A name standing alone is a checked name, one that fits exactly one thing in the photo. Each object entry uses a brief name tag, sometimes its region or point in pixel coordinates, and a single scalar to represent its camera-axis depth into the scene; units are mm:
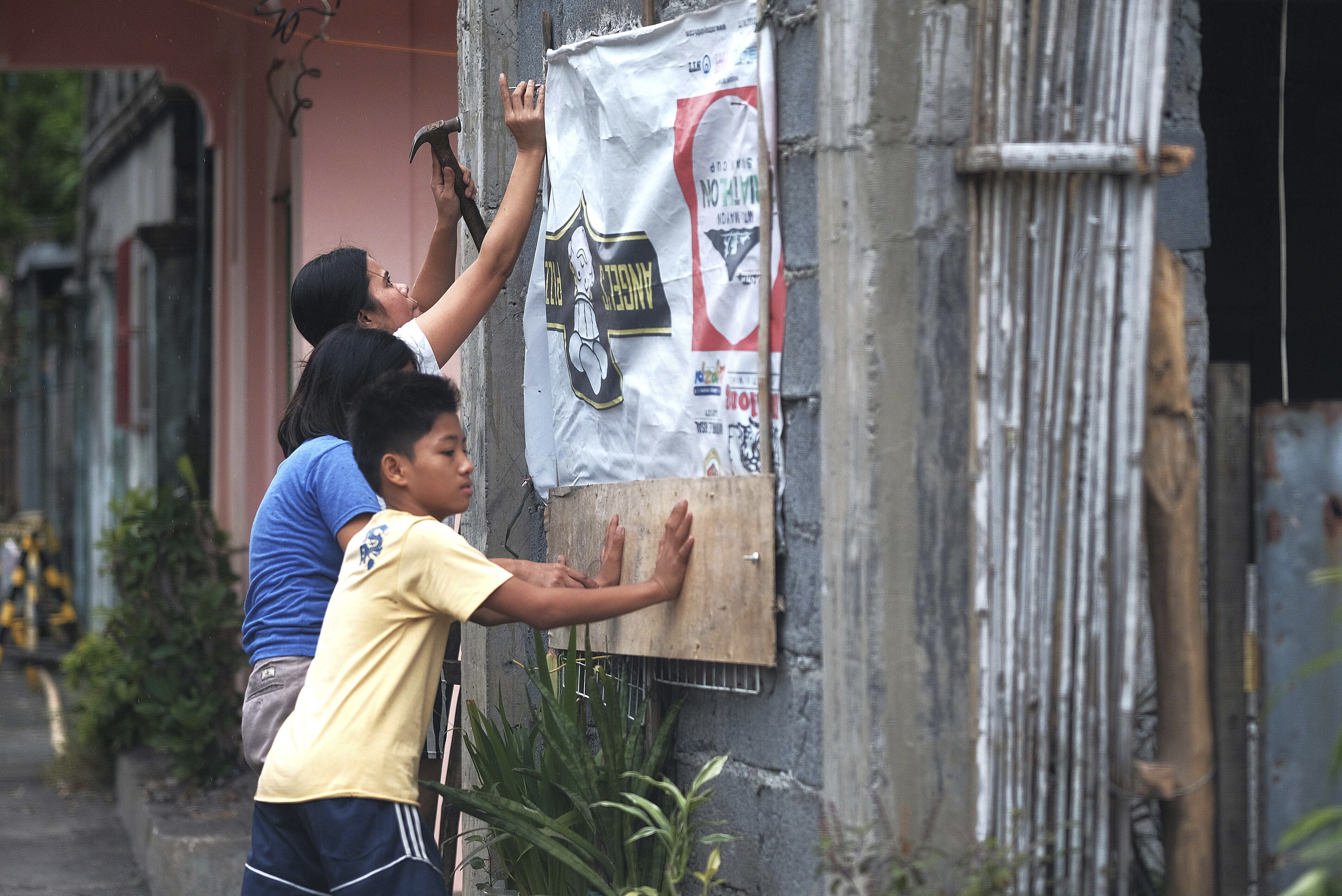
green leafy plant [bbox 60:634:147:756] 15461
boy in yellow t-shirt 5746
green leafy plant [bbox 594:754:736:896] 6301
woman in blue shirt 6367
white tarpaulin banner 6500
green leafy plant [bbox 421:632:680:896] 6848
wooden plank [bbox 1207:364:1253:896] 5371
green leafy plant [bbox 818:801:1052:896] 5121
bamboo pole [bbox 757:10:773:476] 6242
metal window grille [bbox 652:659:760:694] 6531
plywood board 6277
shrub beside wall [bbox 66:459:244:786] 14094
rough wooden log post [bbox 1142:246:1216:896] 5301
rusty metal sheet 5254
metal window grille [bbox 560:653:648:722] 7379
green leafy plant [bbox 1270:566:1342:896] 4309
